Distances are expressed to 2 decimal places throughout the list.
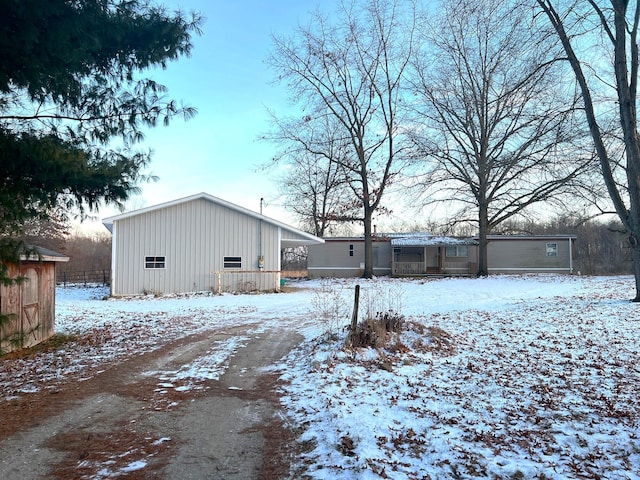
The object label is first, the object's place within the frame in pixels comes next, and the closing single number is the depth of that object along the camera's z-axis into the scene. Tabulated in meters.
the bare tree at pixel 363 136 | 28.50
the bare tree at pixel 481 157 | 19.58
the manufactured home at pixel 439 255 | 33.03
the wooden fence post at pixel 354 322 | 7.41
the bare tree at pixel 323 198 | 31.81
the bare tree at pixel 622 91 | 11.72
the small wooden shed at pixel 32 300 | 7.76
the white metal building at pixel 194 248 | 20.42
